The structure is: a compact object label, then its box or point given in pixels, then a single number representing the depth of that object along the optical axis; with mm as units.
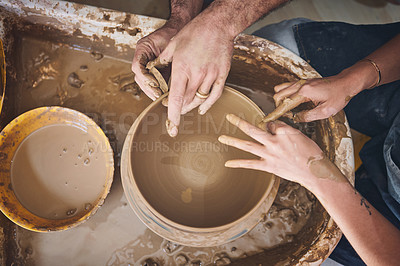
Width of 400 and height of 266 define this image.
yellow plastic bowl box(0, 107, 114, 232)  1020
